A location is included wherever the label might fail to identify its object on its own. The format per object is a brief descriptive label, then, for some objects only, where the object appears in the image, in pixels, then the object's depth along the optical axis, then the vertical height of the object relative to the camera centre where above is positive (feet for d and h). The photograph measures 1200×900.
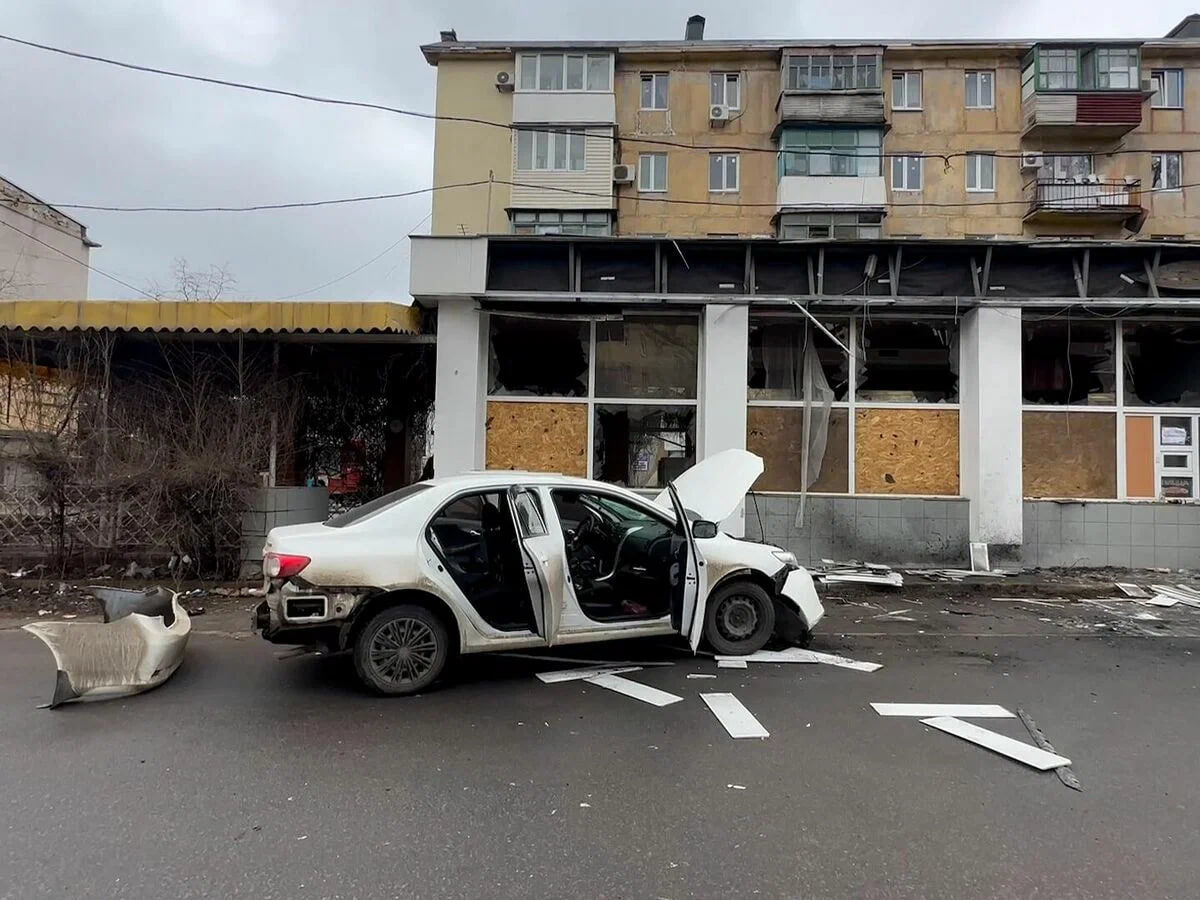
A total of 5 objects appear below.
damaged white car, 16.15 -2.34
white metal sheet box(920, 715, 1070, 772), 13.02 -4.92
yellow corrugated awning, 32.81 +7.26
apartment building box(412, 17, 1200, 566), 35.19 +5.64
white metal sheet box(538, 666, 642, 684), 17.87 -4.89
